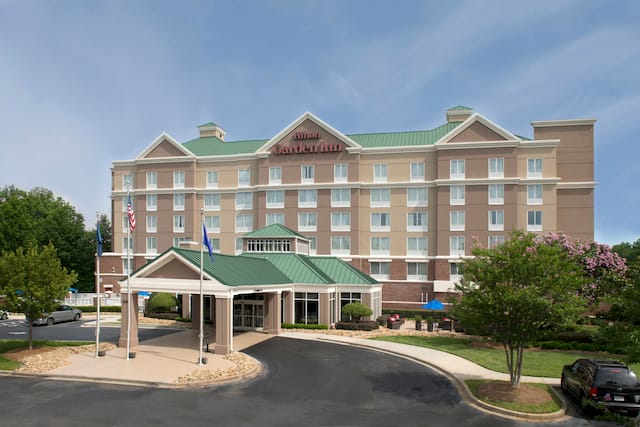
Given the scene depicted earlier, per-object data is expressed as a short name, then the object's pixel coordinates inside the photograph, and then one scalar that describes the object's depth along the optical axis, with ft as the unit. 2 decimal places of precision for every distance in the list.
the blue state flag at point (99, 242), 87.27
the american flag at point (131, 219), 84.85
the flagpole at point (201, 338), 83.29
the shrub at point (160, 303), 148.05
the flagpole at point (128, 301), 94.38
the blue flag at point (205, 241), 85.35
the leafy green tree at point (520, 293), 63.77
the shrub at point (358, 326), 126.11
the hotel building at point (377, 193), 170.71
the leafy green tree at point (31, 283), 91.40
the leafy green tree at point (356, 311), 129.36
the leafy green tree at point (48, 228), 232.73
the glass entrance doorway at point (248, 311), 125.29
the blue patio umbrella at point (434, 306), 136.53
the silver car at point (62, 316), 139.74
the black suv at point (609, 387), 56.24
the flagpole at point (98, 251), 87.22
